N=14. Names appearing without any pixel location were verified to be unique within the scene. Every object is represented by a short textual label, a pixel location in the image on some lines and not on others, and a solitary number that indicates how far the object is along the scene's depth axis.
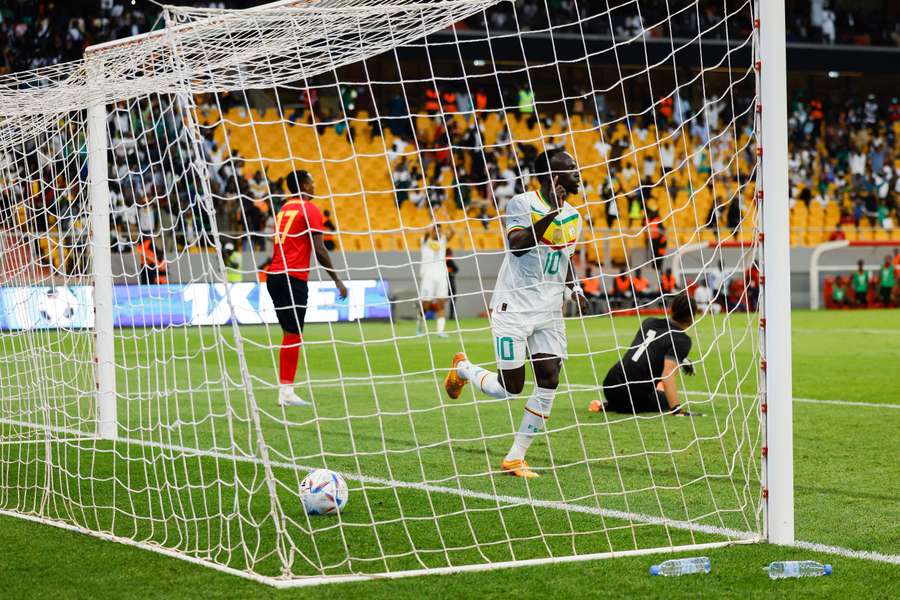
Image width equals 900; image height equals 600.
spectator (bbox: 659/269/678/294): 51.91
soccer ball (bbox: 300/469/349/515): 10.92
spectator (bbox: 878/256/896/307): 56.75
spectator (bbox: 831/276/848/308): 56.72
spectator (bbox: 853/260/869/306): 56.75
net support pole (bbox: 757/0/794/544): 9.75
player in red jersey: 19.37
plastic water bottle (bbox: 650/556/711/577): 8.70
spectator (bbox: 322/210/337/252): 46.56
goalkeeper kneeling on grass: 17.37
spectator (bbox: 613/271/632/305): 50.66
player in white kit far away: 39.53
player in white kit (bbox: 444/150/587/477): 12.39
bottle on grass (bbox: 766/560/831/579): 8.62
